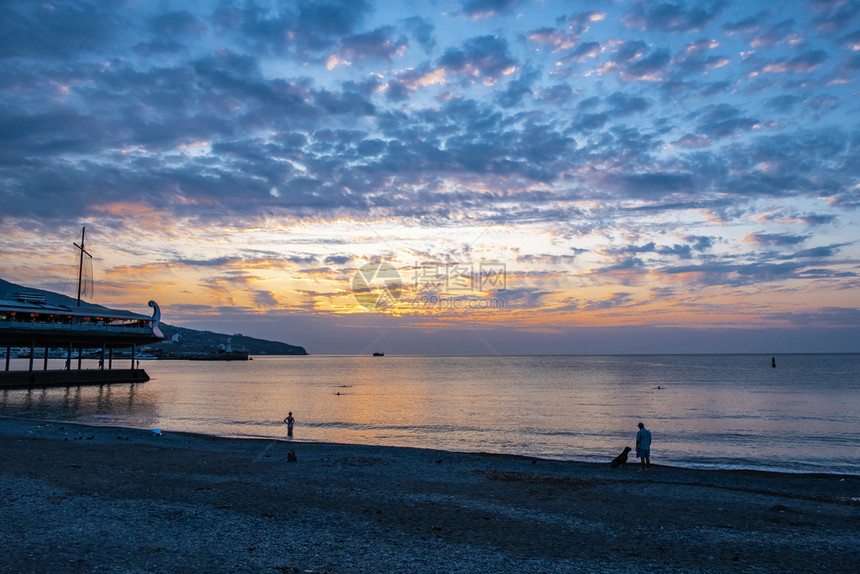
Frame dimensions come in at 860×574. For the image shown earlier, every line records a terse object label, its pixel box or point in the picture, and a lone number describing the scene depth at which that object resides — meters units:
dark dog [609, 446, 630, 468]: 25.58
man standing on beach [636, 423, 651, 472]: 24.28
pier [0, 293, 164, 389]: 68.31
